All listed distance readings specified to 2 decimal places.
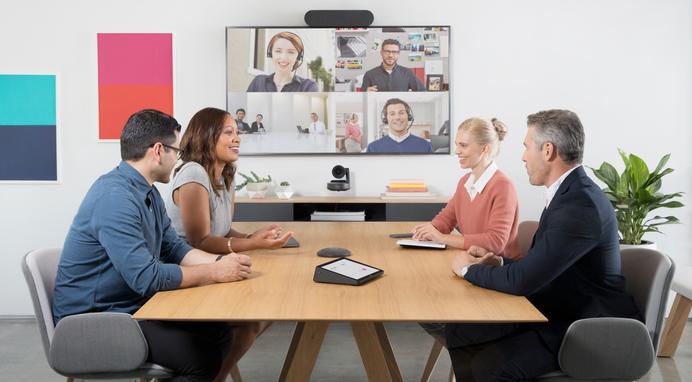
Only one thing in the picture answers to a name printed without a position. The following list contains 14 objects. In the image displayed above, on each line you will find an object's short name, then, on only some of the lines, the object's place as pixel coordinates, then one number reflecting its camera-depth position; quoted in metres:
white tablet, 2.97
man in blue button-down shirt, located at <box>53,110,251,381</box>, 2.23
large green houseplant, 4.39
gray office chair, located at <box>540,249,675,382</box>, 2.15
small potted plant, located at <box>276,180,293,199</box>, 4.86
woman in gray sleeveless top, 2.87
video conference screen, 4.95
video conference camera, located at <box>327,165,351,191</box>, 4.90
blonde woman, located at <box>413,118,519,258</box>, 3.01
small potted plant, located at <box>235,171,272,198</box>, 4.90
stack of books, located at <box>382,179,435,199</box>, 4.80
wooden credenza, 4.70
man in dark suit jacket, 2.18
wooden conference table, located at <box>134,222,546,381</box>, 1.90
